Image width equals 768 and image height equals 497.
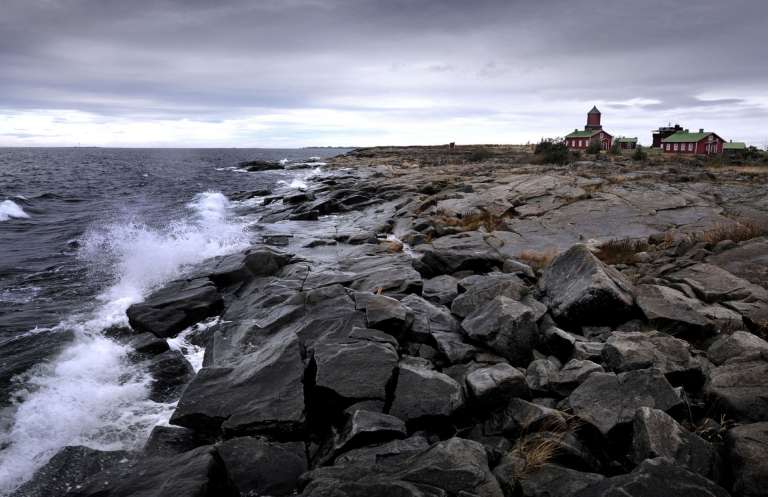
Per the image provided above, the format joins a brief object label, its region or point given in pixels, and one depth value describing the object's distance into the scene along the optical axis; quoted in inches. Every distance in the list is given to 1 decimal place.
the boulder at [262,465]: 222.4
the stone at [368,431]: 231.5
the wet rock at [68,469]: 246.2
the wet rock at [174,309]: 450.6
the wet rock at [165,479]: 204.8
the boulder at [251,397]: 263.1
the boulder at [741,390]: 216.4
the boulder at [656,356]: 257.0
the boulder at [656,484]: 159.6
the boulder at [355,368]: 269.6
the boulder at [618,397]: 219.8
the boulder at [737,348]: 254.4
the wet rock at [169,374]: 343.7
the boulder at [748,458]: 170.2
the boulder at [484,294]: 379.2
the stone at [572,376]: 257.6
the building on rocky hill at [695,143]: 2667.3
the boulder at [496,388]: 250.2
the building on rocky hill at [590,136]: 3164.4
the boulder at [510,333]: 311.3
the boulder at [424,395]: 251.4
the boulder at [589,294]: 348.5
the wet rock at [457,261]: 534.0
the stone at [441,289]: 438.9
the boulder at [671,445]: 186.2
